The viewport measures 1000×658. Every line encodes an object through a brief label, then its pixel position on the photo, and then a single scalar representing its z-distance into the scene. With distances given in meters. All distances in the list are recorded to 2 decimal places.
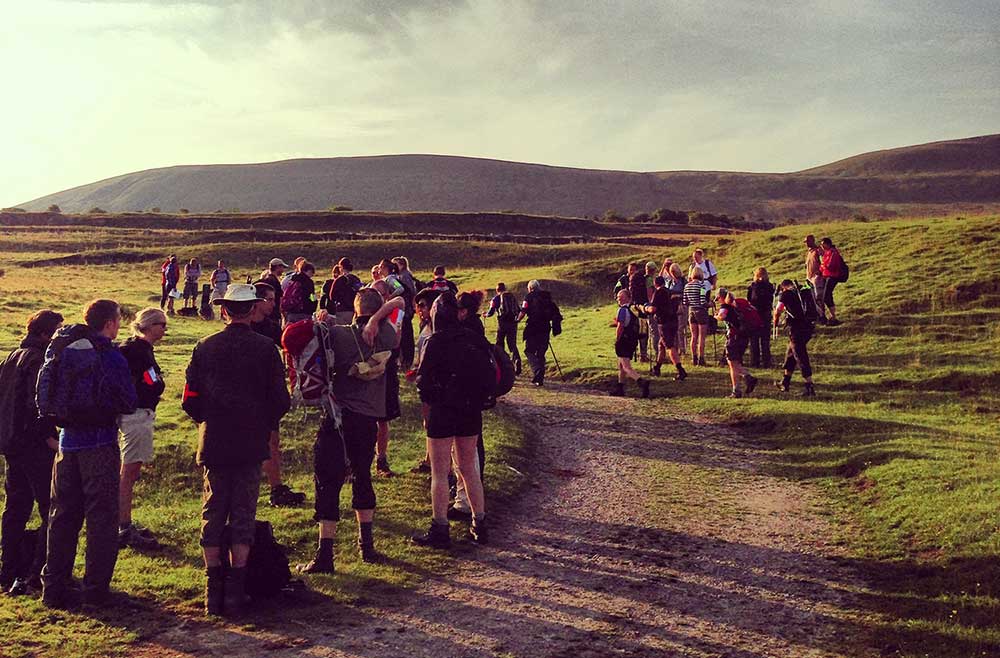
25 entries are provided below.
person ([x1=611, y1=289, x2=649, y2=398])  16.38
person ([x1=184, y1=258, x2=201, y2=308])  30.86
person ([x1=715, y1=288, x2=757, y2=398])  15.82
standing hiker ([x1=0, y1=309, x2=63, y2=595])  7.34
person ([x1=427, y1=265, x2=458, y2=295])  13.97
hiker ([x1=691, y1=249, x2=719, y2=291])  19.08
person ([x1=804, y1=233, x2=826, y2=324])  21.41
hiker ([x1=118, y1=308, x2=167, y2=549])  7.69
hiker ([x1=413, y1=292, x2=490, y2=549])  8.48
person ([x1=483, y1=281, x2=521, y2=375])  18.53
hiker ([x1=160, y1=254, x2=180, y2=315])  29.27
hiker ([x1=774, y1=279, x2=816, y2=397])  15.95
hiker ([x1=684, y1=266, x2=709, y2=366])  19.05
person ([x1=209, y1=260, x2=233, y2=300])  29.53
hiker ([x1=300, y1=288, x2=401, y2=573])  7.73
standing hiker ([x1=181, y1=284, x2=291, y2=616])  6.83
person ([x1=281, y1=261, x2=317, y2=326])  14.15
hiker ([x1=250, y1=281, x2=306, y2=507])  9.89
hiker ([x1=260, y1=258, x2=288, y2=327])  15.09
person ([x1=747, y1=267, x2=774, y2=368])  19.31
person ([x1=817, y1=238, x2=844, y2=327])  20.95
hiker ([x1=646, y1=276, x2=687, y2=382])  18.61
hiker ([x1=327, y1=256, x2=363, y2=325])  15.05
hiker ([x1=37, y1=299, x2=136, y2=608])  6.76
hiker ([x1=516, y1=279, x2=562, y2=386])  17.80
